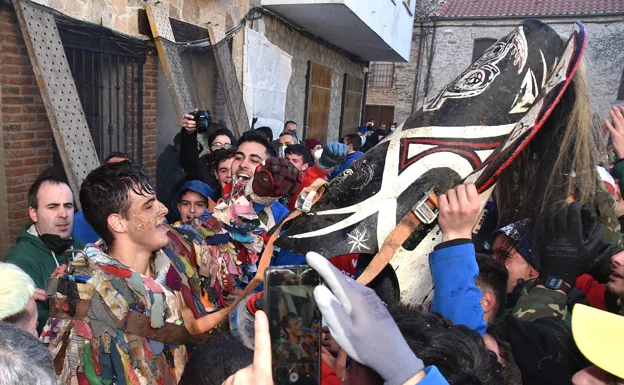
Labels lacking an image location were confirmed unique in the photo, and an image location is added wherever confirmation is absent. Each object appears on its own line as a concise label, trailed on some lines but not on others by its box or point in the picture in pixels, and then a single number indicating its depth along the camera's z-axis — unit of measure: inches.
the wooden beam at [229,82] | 214.1
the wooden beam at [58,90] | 119.6
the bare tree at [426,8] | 742.5
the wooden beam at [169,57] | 170.7
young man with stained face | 54.9
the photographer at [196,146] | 145.3
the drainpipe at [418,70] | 748.0
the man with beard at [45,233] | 82.0
